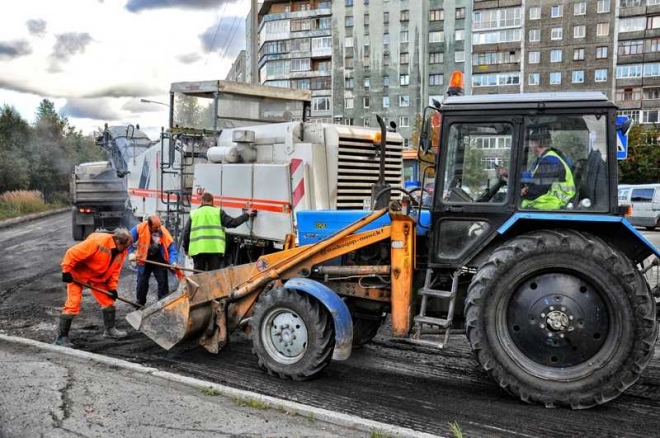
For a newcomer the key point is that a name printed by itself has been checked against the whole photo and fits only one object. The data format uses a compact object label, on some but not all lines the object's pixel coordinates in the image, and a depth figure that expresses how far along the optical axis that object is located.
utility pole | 16.64
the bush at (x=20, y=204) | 26.53
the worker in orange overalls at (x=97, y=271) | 6.75
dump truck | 17.58
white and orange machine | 8.38
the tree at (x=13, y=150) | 29.47
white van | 20.97
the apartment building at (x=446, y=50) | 54.44
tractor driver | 4.90
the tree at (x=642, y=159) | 36.50
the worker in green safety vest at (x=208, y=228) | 8.15
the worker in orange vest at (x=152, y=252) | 8.13
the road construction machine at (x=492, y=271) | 4.64
